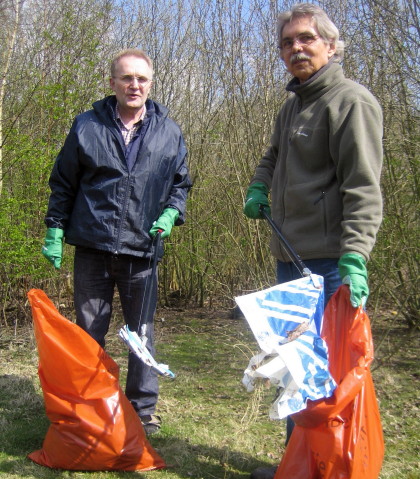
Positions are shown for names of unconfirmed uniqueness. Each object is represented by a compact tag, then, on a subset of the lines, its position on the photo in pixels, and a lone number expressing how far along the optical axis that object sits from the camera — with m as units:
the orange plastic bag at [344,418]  1.99
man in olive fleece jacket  2.14
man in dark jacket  2.86
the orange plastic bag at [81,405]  2.54
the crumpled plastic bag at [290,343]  1.90
